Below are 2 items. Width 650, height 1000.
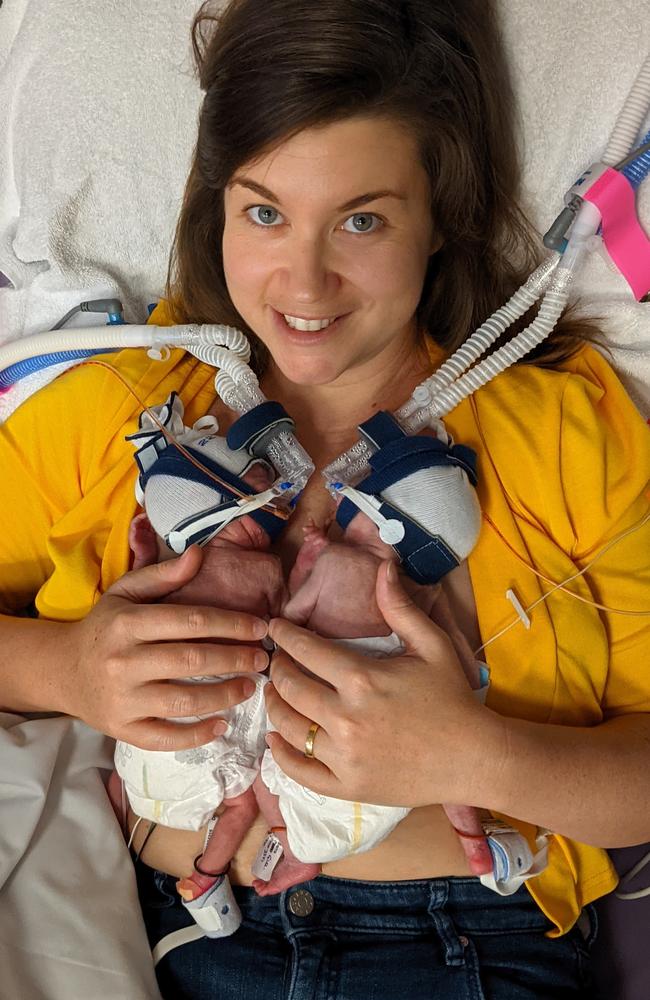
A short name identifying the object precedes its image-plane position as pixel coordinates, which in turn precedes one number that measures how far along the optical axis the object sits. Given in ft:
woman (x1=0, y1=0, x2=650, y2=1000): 4.76
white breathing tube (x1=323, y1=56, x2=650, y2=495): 5.67
